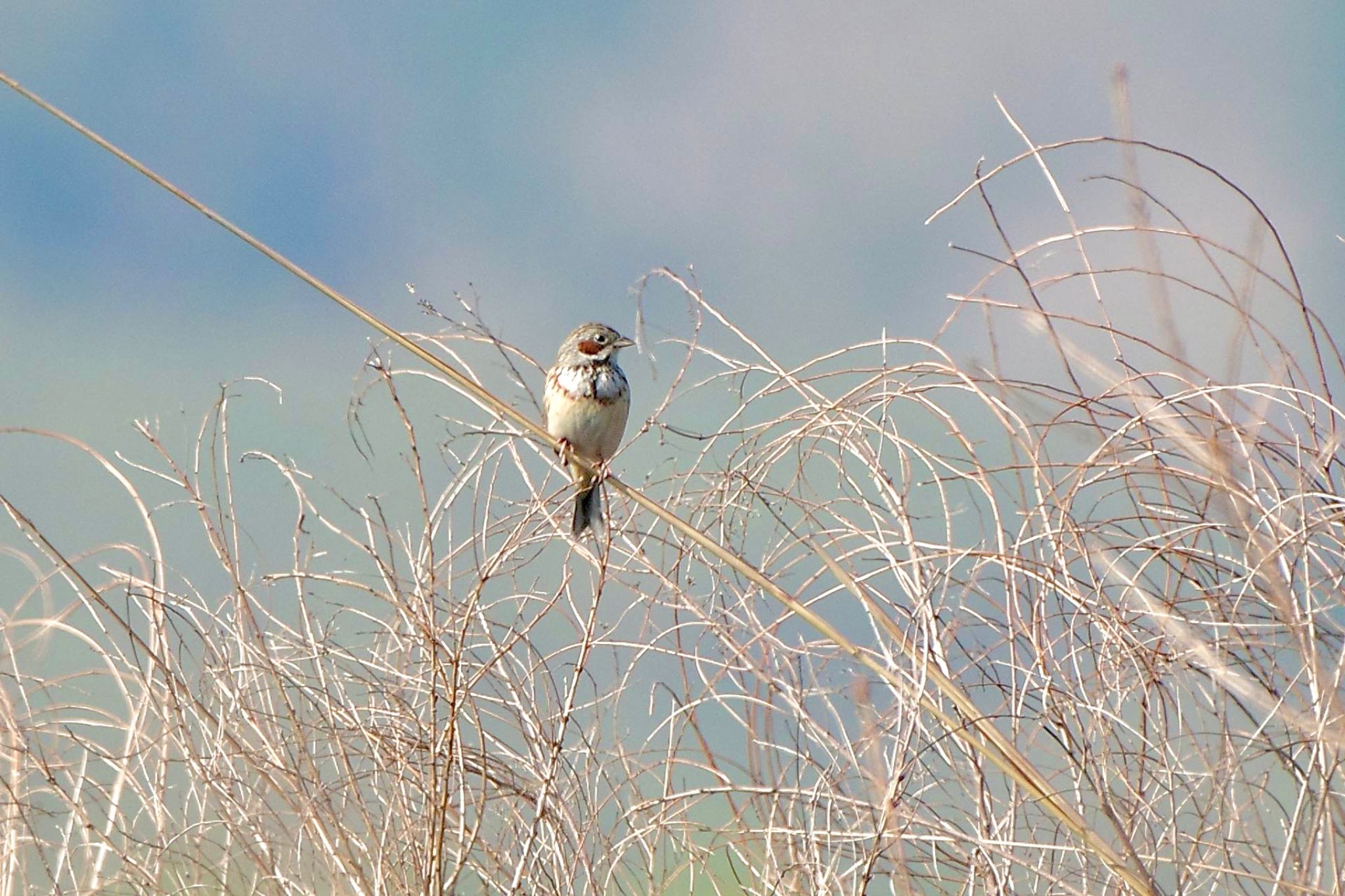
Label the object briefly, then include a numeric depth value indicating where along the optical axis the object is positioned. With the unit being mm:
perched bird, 10195
